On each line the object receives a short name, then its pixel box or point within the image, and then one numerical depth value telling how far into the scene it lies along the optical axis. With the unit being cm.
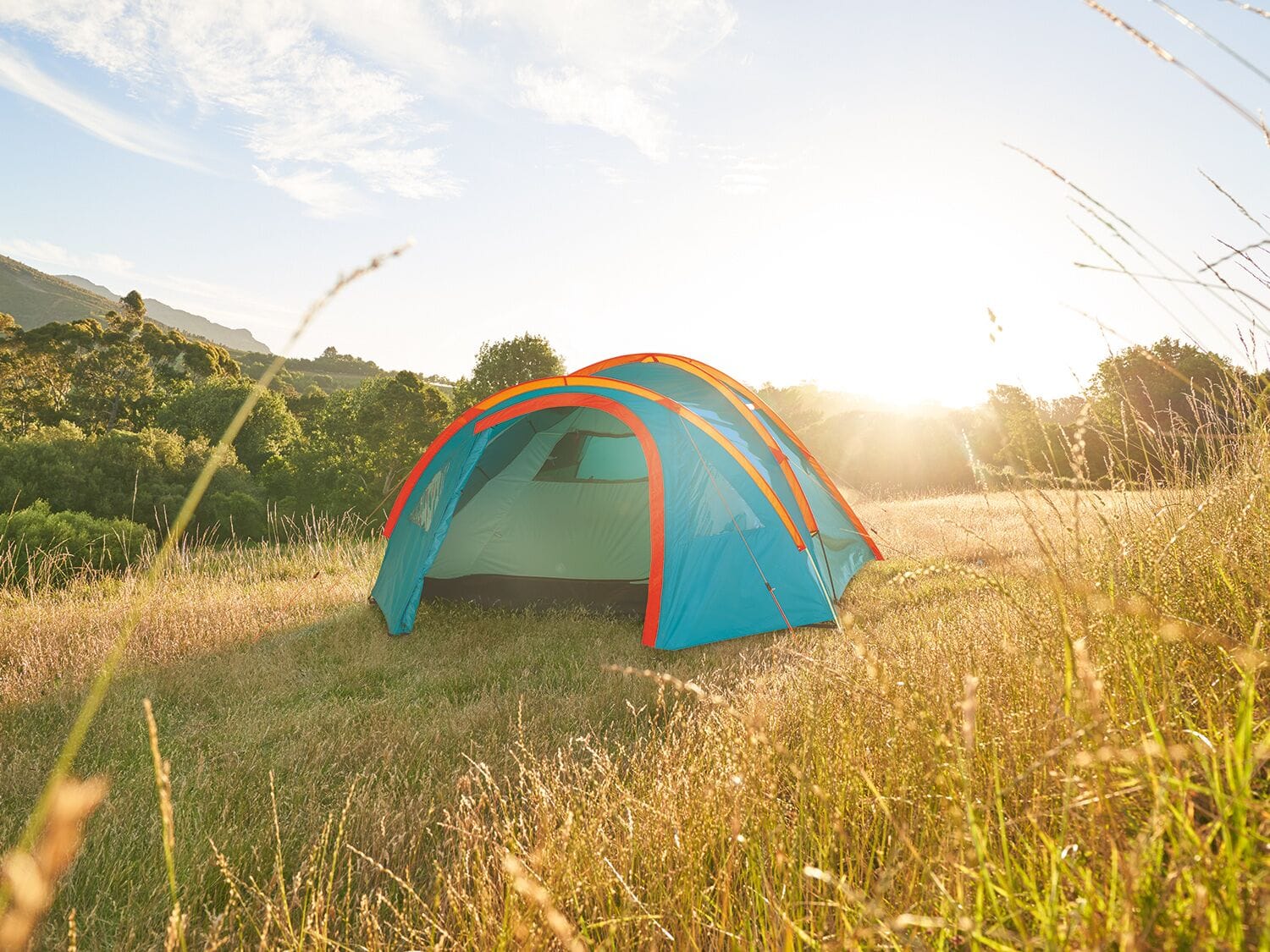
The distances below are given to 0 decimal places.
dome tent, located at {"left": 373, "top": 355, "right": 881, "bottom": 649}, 448
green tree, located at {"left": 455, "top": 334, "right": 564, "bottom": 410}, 2583
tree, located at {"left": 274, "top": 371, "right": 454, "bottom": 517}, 2219
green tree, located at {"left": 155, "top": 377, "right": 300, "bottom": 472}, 2473
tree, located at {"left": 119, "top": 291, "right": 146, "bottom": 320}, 3303
